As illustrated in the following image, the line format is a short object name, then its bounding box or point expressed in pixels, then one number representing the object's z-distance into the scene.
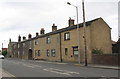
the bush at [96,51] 15.24
